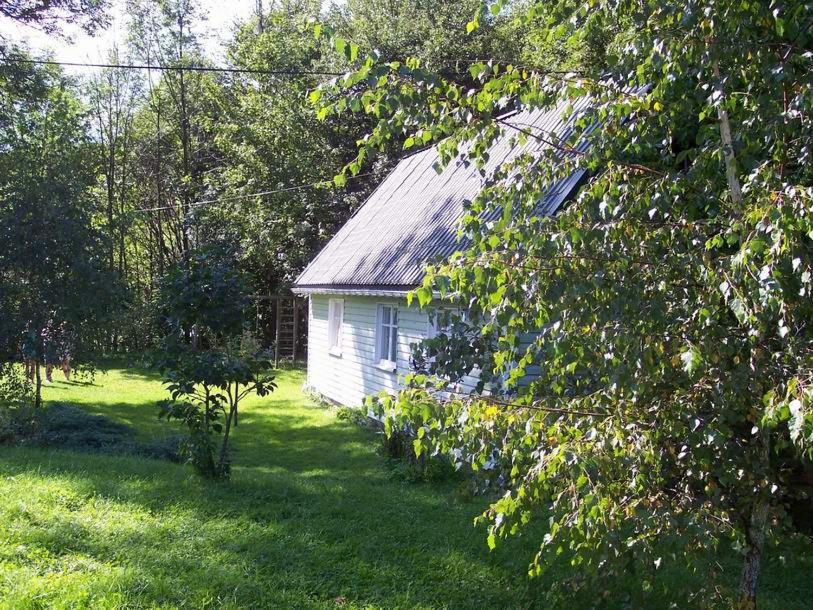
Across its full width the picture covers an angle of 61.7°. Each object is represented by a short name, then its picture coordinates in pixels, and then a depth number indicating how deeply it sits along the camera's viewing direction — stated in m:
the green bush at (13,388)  11.75
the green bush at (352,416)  12.91
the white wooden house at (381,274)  10.90
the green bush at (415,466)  8.69
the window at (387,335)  12.28
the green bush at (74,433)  9.59
